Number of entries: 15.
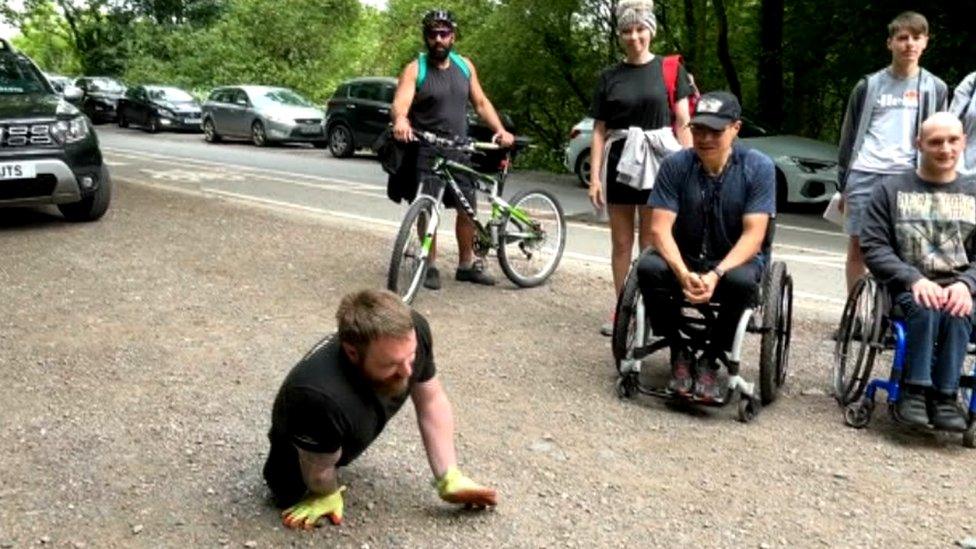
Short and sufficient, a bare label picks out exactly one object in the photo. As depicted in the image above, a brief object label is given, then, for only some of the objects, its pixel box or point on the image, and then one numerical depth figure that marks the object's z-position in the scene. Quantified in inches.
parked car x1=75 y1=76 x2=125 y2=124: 1294.3
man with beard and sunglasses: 262.7
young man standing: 211.6
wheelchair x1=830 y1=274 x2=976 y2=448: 172.1
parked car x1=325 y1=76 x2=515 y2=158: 820.6
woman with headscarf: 221.8
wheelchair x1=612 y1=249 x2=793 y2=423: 179.3
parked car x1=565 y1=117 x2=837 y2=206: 525.0
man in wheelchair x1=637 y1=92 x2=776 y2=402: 178.9
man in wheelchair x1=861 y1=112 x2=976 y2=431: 169.5
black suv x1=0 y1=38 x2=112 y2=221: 327.3
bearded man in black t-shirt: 122.1
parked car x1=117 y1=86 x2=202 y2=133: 1139.9
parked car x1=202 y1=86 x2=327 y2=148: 938.1
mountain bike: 255.3
